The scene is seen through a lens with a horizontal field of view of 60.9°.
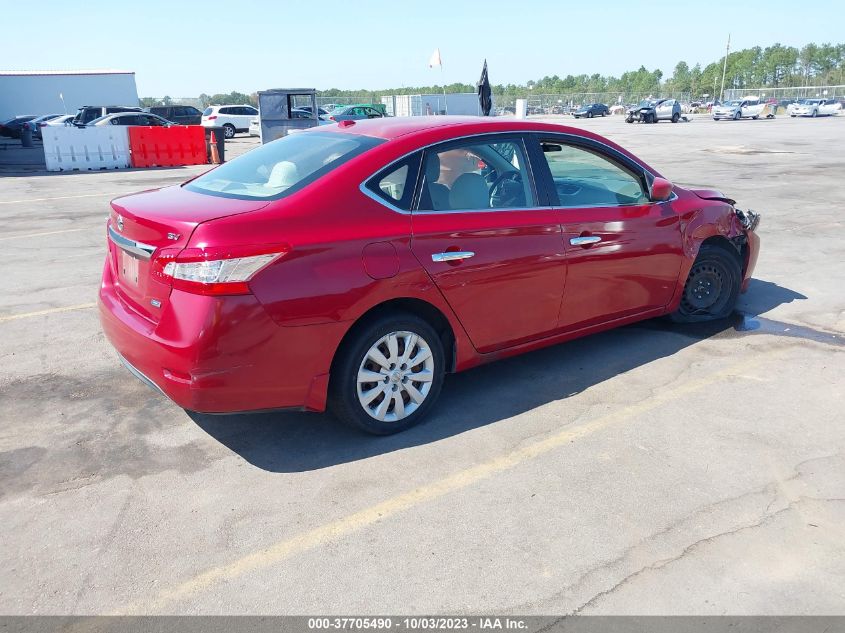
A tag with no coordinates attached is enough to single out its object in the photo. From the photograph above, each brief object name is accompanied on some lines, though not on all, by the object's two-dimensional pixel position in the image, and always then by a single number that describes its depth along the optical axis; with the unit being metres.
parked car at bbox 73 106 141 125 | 29.59
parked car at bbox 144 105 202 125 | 36.25
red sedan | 3.49
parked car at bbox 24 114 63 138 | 34.35
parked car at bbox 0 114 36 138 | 33.62
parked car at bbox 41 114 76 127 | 31.57
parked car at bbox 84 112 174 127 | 24.42
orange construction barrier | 21.52
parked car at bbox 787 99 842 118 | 55.03
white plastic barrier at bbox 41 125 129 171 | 20.59
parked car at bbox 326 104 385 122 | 36.88
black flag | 20.75
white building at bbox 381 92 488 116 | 53.50
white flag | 27.22
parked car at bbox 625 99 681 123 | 47.66
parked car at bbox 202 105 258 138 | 36.22
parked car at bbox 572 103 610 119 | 63.00
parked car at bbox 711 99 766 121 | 51.50
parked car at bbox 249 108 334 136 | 27.17
